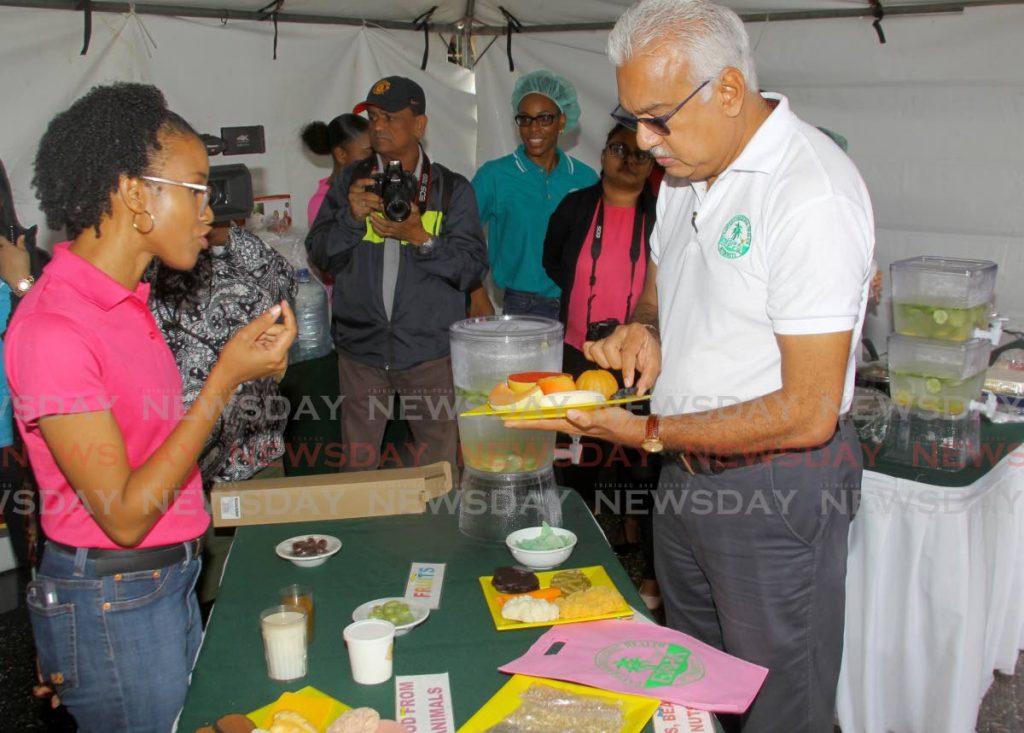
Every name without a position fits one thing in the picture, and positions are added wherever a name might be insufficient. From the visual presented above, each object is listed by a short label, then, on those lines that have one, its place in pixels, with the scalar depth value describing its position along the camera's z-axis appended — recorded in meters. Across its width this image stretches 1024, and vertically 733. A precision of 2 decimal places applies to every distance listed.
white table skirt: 2.58
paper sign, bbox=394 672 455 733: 1.50
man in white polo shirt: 1.66
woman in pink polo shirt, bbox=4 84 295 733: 1.53
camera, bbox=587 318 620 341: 2.69
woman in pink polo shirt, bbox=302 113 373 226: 4.47
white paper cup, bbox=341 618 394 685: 1.60
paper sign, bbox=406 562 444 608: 1.95
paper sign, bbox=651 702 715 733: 1.47
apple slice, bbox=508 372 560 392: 1.94
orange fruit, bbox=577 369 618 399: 1.96
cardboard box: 2.43
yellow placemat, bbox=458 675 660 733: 1.48
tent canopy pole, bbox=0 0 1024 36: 3.48
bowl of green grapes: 1.78
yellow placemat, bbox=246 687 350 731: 1.50
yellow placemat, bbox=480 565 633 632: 1.80
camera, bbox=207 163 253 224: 2.35
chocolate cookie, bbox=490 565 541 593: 1.94
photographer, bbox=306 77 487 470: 3.56
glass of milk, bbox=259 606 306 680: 1.62
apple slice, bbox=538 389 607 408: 1.84
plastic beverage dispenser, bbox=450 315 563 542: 2.29
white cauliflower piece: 1.81
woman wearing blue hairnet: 4.27
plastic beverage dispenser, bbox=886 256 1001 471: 2.80
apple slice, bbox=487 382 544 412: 1.86
